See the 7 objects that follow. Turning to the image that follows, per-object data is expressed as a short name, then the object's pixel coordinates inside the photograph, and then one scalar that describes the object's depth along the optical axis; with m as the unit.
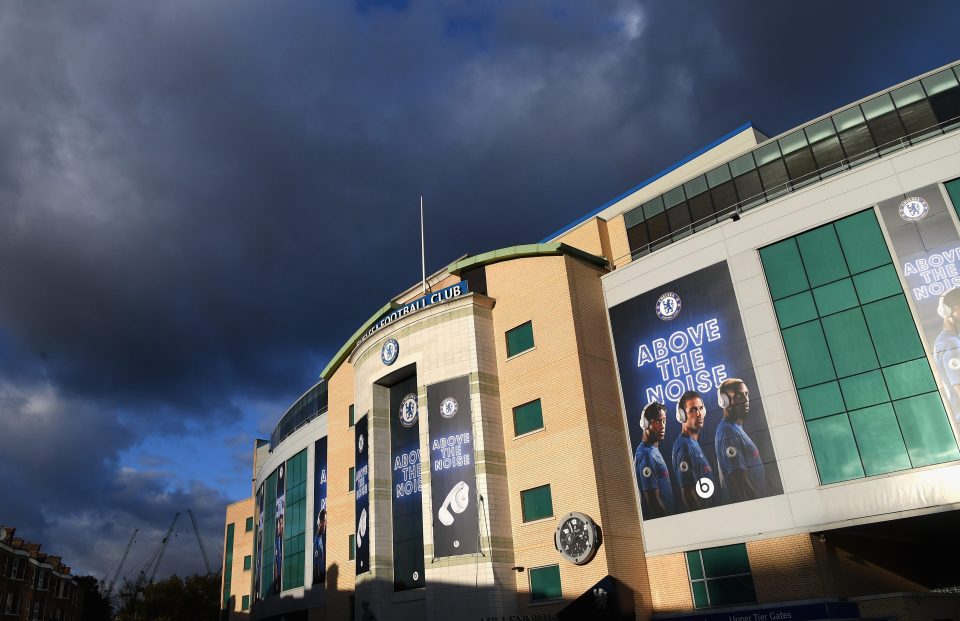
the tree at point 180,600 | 108.25
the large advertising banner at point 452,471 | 41.41
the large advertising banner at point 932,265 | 30.69
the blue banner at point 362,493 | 47.72
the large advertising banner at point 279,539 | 68.31
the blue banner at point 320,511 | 61.03
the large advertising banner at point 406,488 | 45.19
